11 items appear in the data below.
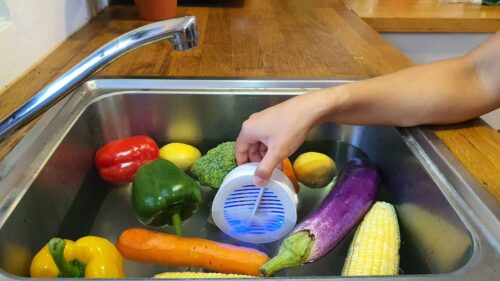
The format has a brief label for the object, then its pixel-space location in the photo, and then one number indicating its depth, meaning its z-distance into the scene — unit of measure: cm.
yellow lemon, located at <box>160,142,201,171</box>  78
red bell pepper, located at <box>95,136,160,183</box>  76
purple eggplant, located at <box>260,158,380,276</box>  55
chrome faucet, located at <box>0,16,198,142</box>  45
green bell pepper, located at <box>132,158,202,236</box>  66
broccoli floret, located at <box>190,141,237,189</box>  73
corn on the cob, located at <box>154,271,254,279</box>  50
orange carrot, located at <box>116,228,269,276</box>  58
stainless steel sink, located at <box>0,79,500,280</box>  51
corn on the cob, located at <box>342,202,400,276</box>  52
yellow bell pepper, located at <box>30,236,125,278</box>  51
